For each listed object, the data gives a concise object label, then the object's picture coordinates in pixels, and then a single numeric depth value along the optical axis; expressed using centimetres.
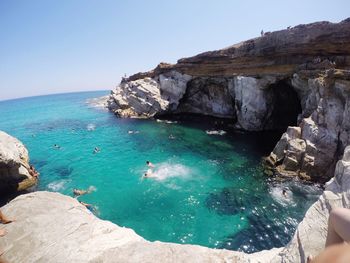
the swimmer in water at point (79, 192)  2152
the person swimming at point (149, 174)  2434
